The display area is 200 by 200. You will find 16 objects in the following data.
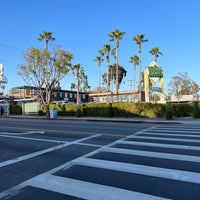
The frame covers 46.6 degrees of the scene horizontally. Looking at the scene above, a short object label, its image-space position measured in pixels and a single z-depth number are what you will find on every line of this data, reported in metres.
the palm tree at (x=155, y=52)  49.45
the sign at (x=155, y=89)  28.27
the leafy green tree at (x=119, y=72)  79.11
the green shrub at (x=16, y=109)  38.44
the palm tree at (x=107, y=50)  51.74
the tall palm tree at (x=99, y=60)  62.69
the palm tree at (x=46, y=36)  35.50
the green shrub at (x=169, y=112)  21.59
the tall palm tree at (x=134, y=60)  63.11
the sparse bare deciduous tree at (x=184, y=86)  70.25
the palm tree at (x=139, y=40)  45.98
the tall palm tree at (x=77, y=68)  64.18
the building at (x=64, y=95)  62.25
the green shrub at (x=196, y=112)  22.55
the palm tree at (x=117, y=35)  42.72
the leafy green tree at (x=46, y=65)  30.33
